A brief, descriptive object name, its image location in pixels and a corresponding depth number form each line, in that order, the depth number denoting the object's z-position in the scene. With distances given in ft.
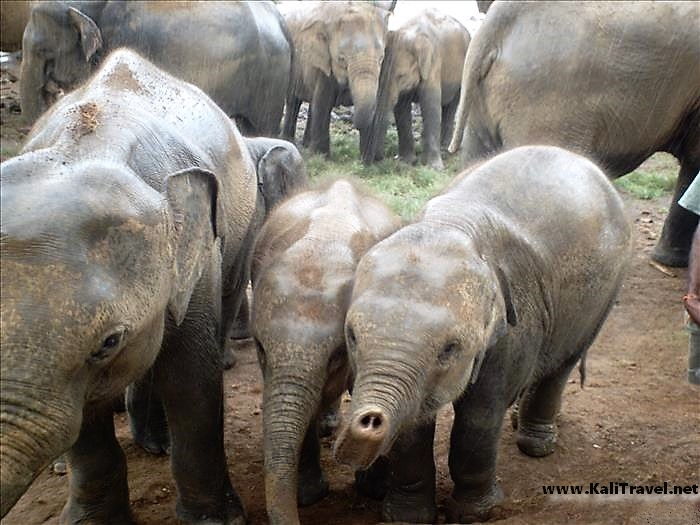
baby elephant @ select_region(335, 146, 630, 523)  8.52
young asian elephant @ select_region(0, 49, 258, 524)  6.32
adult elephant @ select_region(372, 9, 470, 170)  36.78
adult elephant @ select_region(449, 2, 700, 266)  17.25
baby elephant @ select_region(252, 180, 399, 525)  9.16
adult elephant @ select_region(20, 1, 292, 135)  21.30
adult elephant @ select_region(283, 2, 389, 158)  33.65
